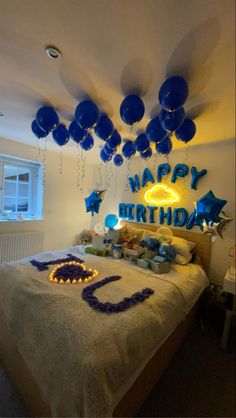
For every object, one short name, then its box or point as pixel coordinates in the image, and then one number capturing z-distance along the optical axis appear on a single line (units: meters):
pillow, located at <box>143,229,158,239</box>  2.34
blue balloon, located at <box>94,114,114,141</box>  1.57
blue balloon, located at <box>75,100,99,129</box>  1.34
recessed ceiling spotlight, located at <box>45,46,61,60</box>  0.96
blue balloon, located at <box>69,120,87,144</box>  1.64
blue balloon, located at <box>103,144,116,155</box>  2.01
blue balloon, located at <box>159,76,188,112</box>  1.06
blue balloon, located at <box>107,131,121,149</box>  1.84
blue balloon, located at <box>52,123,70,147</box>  1.83
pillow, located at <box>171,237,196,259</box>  2.10
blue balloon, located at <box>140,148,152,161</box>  2.09
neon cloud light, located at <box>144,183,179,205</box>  2.50
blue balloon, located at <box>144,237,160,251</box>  2.08
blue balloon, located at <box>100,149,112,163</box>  2.23
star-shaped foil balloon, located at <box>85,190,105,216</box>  2.71
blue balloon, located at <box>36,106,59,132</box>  1.49
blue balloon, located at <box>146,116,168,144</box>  1.53
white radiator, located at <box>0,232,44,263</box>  2.51
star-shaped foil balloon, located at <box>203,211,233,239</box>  1.93
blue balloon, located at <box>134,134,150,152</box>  1.89
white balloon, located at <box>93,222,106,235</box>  2.68
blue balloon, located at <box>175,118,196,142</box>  1.54
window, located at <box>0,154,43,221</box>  2.74
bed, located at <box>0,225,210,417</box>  0.80
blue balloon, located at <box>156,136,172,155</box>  1.85
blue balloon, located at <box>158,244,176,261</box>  1.97
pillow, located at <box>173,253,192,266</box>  2.02
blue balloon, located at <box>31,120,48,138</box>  1.70
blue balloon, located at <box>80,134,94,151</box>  1.96
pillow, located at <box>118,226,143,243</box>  2.49
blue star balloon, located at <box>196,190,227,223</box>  1.85
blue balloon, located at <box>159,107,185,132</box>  1.24
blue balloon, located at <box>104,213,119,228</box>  2.86
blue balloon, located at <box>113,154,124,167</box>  2.51
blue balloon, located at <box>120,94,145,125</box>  1.26
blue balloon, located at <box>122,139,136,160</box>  2.15
